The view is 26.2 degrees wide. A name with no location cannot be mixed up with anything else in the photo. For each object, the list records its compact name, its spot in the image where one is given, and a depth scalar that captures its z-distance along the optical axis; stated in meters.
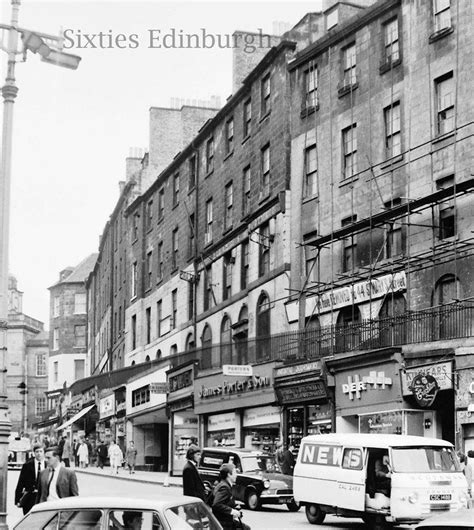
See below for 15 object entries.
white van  19.55
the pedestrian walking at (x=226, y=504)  14.78
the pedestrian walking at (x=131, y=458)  48.44
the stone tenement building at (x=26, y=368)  116.06
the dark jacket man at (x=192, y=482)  15.91
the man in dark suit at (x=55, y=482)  15.17
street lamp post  14.62
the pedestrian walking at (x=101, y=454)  55.99
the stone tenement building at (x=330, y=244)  30.70
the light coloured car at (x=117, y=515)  11.12
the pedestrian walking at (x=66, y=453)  37.95
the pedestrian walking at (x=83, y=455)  56.10
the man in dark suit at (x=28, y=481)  15.74
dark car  25.44
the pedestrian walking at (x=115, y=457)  48.75
